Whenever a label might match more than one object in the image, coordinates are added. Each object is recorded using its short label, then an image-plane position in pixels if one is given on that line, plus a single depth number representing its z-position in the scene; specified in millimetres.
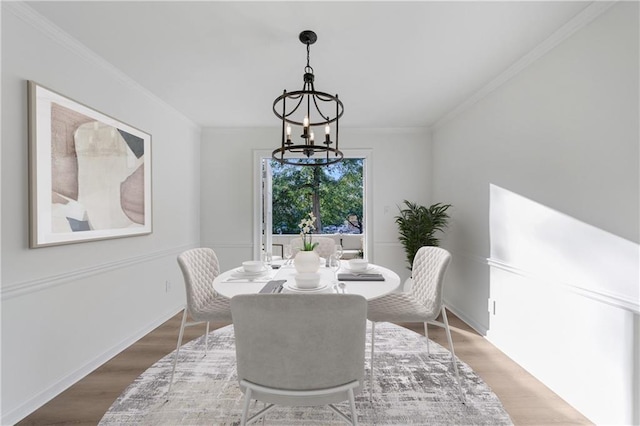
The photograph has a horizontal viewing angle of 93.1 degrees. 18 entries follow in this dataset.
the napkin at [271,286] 1653
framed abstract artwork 1798
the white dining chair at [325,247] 3221
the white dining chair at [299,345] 1121
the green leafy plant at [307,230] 1979
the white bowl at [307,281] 1648
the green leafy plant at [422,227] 3539
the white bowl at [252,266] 2016
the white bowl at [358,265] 2151
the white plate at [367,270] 2131
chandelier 1822
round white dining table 1646
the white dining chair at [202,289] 1957
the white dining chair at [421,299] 1957
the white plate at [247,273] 1999
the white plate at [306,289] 1606
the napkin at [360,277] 1917
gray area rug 1726
